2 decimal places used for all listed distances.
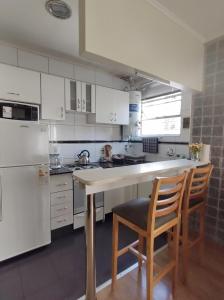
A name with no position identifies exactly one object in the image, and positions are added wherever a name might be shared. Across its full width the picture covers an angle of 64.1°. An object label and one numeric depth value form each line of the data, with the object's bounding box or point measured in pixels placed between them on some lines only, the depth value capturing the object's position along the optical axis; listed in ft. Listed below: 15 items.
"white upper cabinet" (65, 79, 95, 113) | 8.27
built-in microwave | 5.74
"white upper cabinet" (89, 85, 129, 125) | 9.27
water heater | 10.36
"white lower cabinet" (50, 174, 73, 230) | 7.14
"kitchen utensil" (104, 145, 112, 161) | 10.49
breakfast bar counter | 3.63
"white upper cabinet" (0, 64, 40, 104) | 6.54
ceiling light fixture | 5.01
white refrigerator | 5.70
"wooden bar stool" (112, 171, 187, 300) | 3.75
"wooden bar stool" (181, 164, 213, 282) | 4.89
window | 9.16
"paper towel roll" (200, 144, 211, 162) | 6.63
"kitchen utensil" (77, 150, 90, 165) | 9.12
